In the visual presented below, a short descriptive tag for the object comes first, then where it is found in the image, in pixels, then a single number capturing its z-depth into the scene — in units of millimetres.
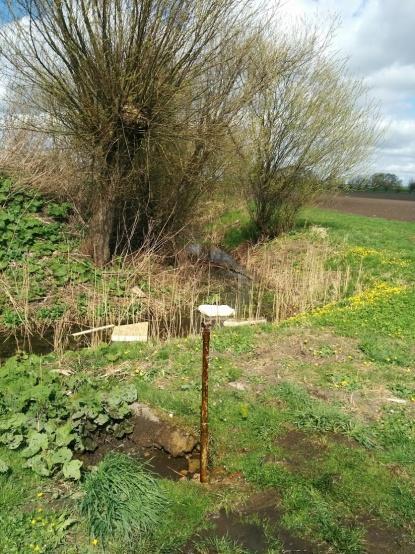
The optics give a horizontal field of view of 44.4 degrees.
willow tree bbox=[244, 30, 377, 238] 14992
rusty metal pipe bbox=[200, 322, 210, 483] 4137
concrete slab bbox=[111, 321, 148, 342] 7777
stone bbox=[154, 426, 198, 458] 4605
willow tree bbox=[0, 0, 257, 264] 9242
